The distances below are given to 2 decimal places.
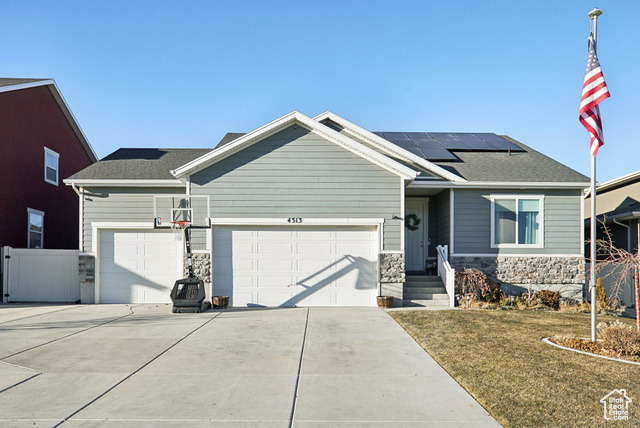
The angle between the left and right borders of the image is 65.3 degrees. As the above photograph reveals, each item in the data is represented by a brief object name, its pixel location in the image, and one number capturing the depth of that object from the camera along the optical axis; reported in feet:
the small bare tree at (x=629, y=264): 26.45
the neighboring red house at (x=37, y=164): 53.26
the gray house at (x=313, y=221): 44.55
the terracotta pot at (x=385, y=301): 43.14
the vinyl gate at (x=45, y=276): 47.26
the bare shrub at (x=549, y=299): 45.24
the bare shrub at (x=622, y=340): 25.16
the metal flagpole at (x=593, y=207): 27.54
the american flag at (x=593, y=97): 27.76
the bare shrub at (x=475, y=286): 45.21
